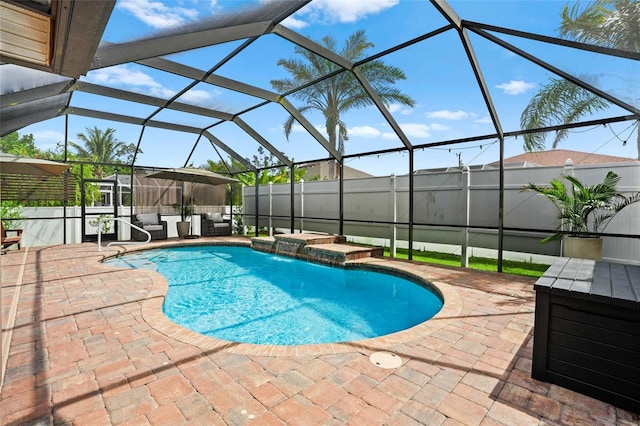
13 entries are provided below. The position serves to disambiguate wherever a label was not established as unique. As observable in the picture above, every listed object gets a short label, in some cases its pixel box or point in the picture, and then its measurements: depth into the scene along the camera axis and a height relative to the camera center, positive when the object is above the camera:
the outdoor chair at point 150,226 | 11.88 -0.83
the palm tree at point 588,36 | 4.29 +2.64
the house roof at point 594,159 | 6.64 +1.17
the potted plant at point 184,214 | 13.10 -0.39
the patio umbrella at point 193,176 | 11.46 +1.18
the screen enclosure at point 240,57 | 2.12 +2.69
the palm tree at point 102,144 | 25.66 +5.27
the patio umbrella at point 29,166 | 7.46 +0.99
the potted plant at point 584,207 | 5.69 +0.04
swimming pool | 4.62 -1.84
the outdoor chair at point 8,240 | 8.30 -0.99
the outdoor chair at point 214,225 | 13.75 -0.87
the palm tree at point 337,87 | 9.31 +4.64
